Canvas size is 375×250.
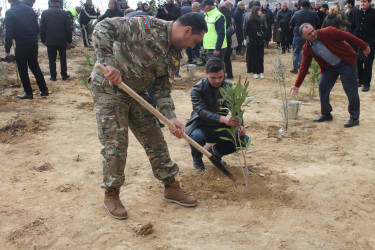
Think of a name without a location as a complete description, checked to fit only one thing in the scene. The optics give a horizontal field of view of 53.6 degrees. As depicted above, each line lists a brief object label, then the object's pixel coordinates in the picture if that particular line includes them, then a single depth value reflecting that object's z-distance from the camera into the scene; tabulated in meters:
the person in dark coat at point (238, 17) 12.29
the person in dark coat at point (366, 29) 7.38
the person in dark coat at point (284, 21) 11.77
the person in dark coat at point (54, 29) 8.18
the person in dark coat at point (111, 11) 8.89
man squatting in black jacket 3.73
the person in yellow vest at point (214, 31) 7.75
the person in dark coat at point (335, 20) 7.74
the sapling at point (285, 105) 5.46
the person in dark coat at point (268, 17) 13.43
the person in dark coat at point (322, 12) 10.65
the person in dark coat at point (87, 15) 12.68
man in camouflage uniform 2.74
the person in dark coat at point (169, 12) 9.51
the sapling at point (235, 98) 3.31
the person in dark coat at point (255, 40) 9.02
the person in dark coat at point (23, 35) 6.62
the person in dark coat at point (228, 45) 8.88
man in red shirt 5.23
